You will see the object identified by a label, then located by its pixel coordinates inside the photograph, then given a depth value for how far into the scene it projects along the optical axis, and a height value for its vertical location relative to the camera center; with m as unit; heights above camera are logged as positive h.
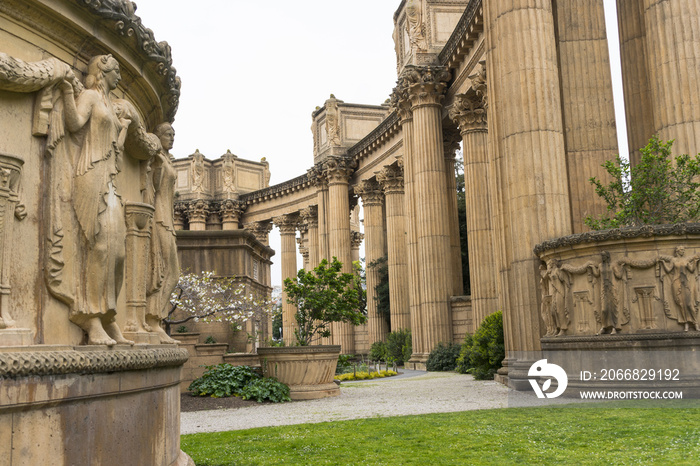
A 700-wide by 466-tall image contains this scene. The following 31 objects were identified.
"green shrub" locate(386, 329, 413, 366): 35.50 -1.24
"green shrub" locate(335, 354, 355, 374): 26.58 -1.74
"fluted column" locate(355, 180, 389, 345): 44.06 +6.10
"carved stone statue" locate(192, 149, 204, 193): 60.91 +14.53
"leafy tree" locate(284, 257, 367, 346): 20.80 +0.90
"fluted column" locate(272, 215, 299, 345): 49.97 +5.96
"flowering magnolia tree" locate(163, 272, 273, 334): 21.91 +1.03
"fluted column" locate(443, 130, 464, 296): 33.34 +6.09
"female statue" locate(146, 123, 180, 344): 6.09 +0.78
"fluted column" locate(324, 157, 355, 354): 44.16 +7.16
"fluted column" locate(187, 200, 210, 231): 59.34 +10.59
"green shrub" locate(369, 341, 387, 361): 38.84 -1.68
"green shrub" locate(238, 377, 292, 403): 17.08 -1.64
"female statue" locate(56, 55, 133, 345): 4.68 +0.87
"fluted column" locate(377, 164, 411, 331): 37.69 +4.50
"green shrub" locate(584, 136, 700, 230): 13.91 +2.60
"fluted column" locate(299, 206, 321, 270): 52.09 +7.73
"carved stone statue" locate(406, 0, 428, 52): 32.34 +14.77
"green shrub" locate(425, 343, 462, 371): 29.23 -1.63
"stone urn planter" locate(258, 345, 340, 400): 17.81 -1.10
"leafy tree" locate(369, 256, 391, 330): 43.50 +2.34
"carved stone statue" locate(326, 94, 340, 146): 46.84 +14.49
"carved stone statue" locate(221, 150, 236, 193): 61.03 +14.44
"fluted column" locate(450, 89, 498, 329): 28.17 +5.14
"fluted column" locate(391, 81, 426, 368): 31.95 +4.63
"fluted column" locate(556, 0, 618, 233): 18.09 +5.91
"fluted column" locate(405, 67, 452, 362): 30.86 +5.50
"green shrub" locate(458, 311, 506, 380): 21.72 -0.98
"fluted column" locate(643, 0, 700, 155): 15.44 +5.70
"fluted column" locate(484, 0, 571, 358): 16.17 +4.13
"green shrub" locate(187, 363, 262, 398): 17.38 -1.35
